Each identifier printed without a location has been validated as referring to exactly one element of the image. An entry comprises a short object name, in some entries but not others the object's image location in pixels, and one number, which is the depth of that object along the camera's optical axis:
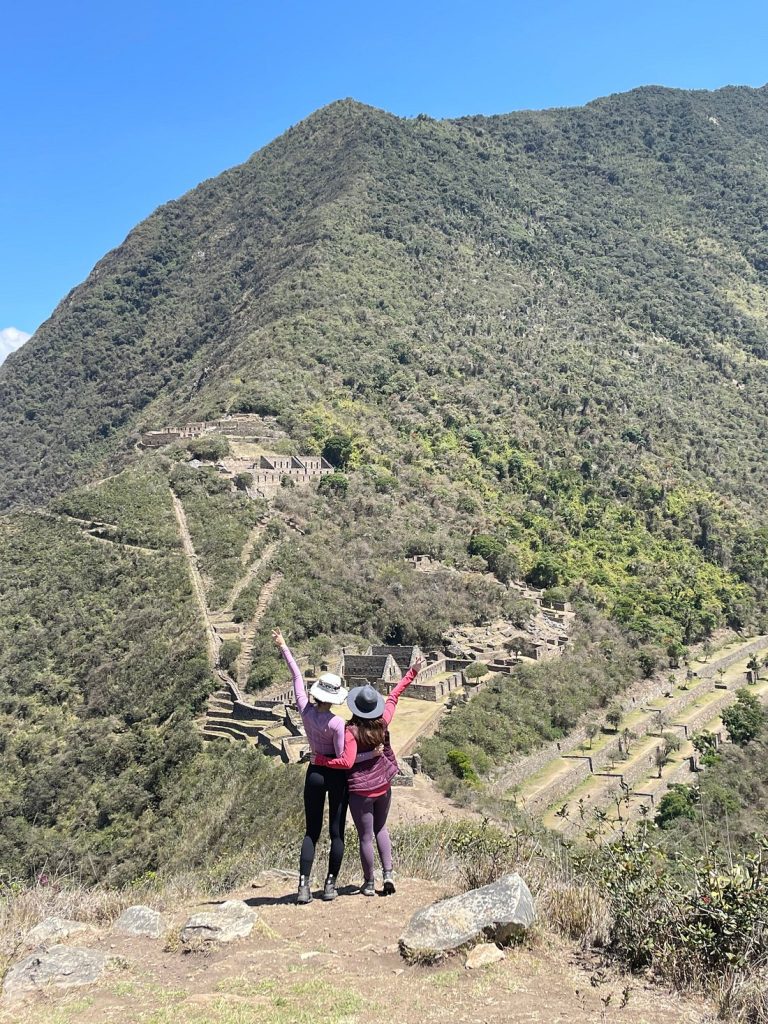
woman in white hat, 6.62
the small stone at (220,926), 6.25
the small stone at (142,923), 6.73
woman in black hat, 6.66
